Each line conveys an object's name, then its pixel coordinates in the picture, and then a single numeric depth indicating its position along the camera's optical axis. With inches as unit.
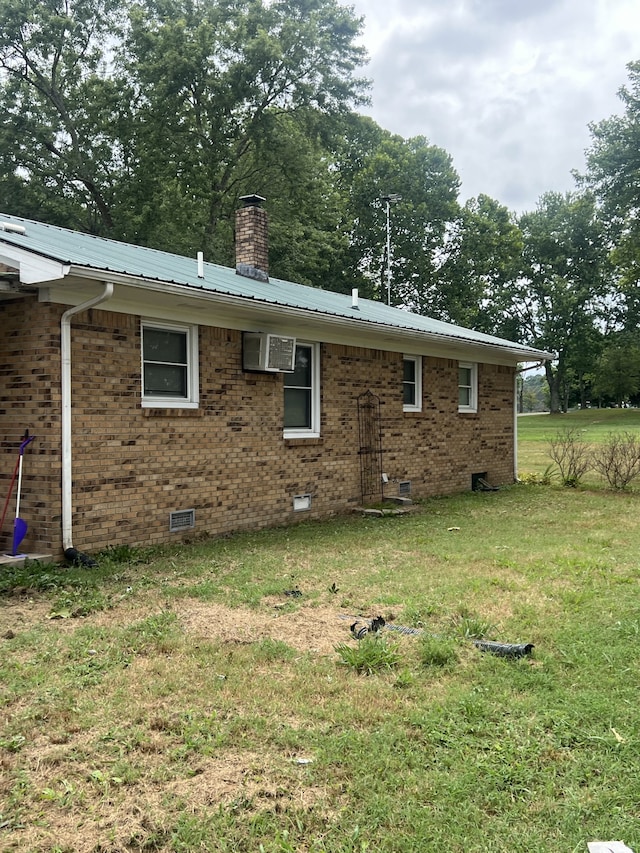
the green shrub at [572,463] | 569.3
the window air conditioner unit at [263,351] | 345.1
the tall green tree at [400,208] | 1414.9
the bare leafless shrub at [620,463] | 537.0
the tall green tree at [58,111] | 897.5
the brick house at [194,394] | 264.8
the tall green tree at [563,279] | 1792.6
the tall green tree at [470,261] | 1476.4
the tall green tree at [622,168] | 1101.1
